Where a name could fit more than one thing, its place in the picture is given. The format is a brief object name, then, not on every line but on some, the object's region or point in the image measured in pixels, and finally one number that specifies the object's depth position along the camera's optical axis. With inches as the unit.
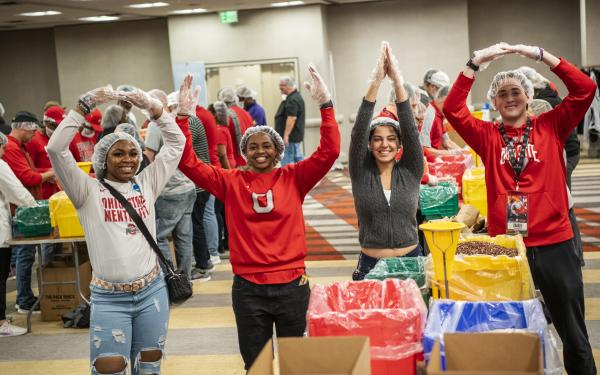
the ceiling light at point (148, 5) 568.1
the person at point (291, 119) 512.4
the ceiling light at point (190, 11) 633.0
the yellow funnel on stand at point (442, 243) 111.0
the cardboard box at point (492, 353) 80.9
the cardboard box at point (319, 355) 83.9
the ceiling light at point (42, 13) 583.8
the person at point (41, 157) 311.4
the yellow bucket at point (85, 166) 251.8
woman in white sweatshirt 145.0
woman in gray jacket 155.7
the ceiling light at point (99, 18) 655.9
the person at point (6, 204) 248.4
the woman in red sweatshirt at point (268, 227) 145.4
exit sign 661.3
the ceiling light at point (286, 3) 621.2
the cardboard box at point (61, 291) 271.3
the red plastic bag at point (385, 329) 90.7
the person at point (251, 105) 482.3
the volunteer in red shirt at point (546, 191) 142.3
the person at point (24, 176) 281.3
